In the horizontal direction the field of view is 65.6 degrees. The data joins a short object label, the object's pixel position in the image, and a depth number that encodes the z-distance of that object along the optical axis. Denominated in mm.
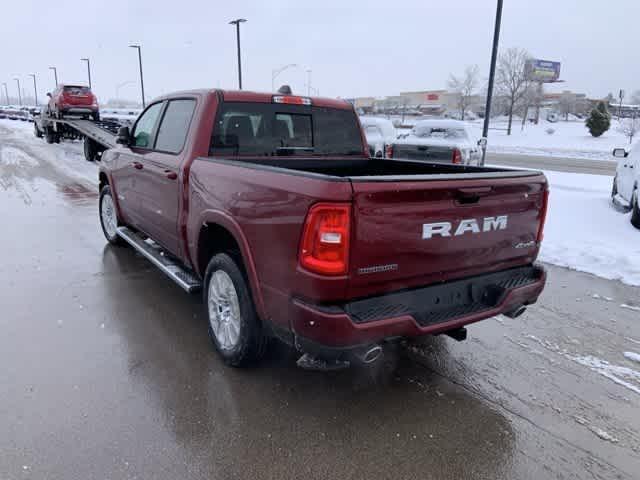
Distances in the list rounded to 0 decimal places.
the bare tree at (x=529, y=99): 59512
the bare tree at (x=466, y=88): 72375
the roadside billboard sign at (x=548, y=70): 79369
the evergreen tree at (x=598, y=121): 44228
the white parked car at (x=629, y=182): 8016
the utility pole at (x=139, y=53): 41256
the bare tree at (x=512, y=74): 53875
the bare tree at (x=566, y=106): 84350
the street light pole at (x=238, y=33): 27189
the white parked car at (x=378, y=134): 14211
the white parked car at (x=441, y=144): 11828
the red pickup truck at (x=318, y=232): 2686
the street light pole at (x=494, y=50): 13852
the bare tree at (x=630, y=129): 41969
